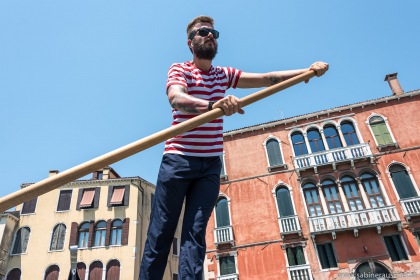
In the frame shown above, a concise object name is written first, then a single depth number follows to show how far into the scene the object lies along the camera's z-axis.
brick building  13.40
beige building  17.94
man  1.69
